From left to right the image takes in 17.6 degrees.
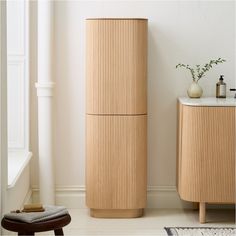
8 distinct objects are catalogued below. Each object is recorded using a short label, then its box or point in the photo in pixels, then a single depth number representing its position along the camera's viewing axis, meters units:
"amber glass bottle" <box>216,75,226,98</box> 5.97
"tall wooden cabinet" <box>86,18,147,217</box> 5.72
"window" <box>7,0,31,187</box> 5.94
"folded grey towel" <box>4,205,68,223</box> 3.82
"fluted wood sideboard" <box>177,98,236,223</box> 5.51
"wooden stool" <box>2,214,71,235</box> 3.79
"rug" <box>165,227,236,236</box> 5.33
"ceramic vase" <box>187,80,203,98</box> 5.93
